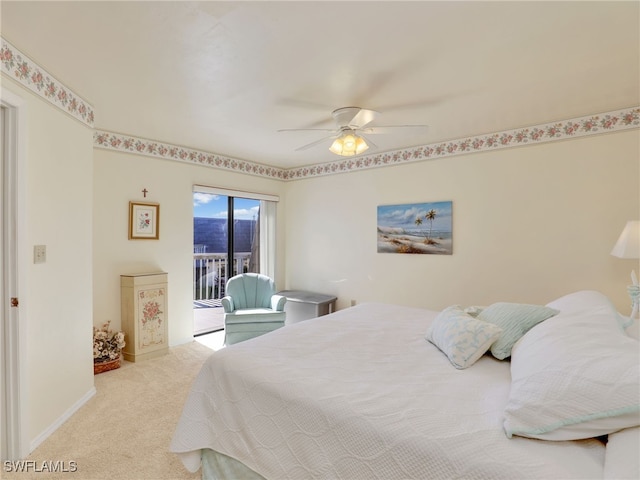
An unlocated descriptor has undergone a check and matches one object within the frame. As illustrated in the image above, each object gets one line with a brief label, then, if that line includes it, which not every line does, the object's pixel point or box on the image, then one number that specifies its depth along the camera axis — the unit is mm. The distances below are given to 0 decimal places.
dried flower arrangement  3186
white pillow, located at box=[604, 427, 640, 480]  858
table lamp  2416
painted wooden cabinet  3480
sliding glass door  4789
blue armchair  3785
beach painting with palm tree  3799
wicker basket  3135
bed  1023
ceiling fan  2633
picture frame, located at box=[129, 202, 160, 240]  3652
